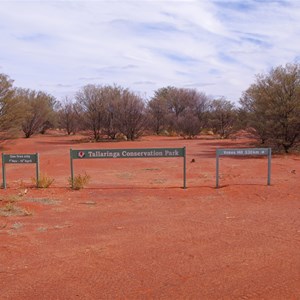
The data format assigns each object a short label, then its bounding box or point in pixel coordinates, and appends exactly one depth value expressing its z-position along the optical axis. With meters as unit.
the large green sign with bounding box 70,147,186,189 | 12.75
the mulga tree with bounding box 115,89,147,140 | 46.31
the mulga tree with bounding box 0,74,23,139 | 34.81
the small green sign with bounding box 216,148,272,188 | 12.81
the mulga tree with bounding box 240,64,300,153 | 27.56
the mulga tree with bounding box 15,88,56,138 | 50.00
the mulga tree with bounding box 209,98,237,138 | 53.51
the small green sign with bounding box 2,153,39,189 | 13.03
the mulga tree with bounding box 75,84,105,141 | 46.15
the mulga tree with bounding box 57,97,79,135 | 56.03
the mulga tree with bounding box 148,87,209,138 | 53.25
